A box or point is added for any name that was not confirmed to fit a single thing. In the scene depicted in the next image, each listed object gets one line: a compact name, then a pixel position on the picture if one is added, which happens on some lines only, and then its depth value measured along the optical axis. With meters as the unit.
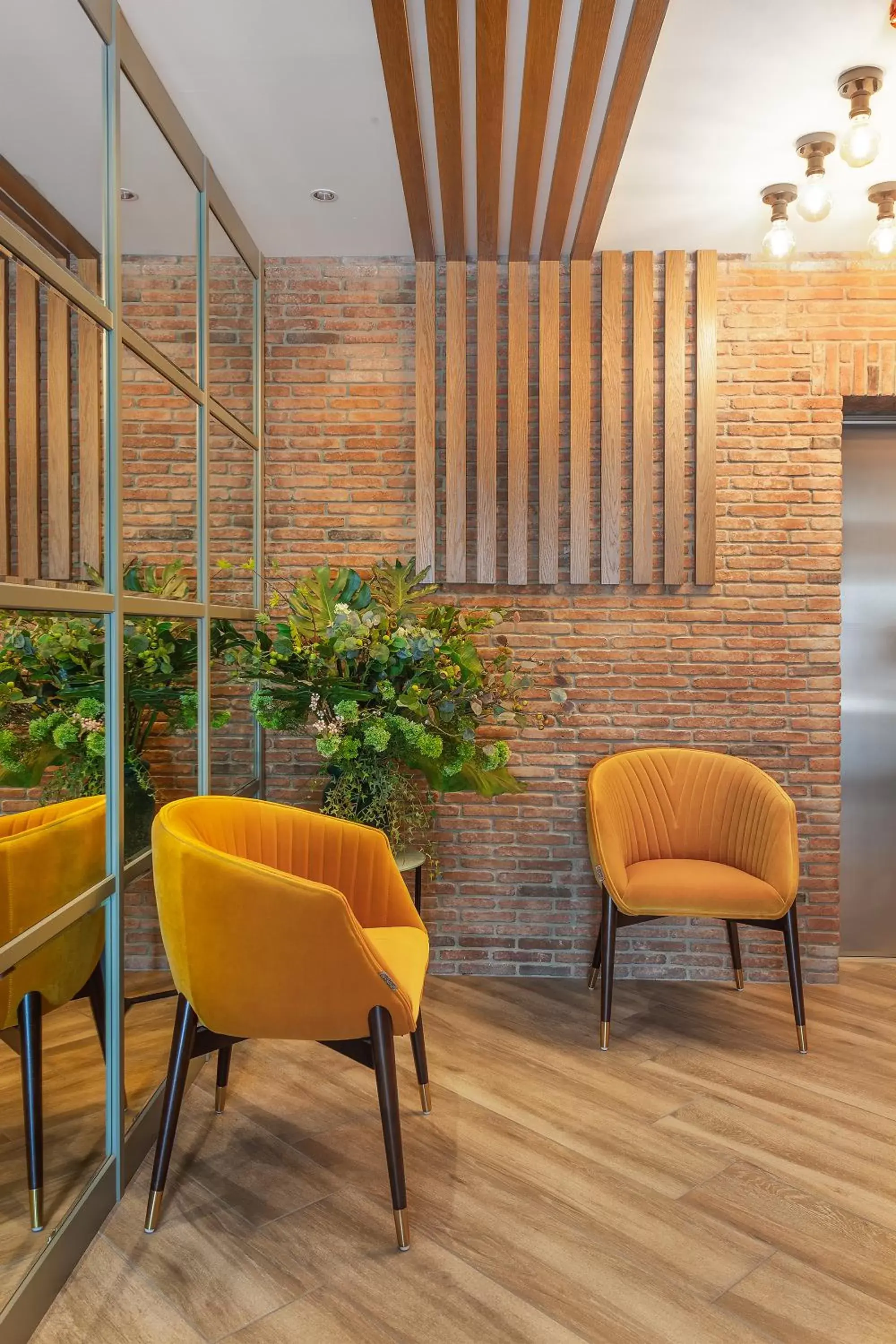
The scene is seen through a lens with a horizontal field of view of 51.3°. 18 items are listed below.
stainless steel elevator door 4.03
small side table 3.12
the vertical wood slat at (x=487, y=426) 3.72
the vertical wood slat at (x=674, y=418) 3.72
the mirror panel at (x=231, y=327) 3.06
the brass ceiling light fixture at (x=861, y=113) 2.52
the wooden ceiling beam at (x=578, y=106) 2.26
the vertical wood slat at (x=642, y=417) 3.71
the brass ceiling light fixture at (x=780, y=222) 3.15
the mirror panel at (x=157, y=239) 2.23
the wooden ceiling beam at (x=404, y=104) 2.24
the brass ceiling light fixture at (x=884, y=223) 3.11
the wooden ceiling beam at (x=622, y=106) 2.23
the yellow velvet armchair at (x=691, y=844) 3.10
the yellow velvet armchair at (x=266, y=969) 2.03
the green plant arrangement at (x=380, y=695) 2.99
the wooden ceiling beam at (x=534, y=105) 2.26
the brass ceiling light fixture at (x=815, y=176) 2.83
